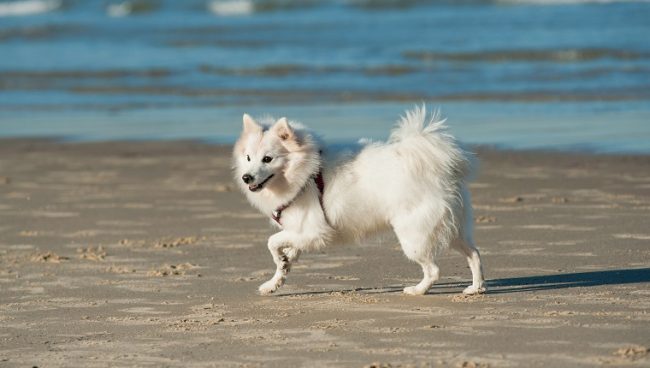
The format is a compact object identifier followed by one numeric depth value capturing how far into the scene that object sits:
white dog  13.12
